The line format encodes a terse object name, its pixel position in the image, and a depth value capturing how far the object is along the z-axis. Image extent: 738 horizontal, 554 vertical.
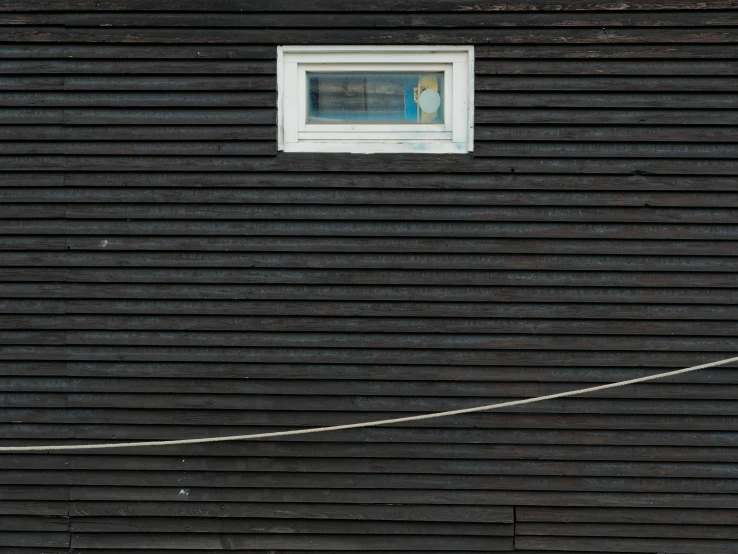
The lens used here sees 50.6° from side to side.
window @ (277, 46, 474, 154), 4.03
